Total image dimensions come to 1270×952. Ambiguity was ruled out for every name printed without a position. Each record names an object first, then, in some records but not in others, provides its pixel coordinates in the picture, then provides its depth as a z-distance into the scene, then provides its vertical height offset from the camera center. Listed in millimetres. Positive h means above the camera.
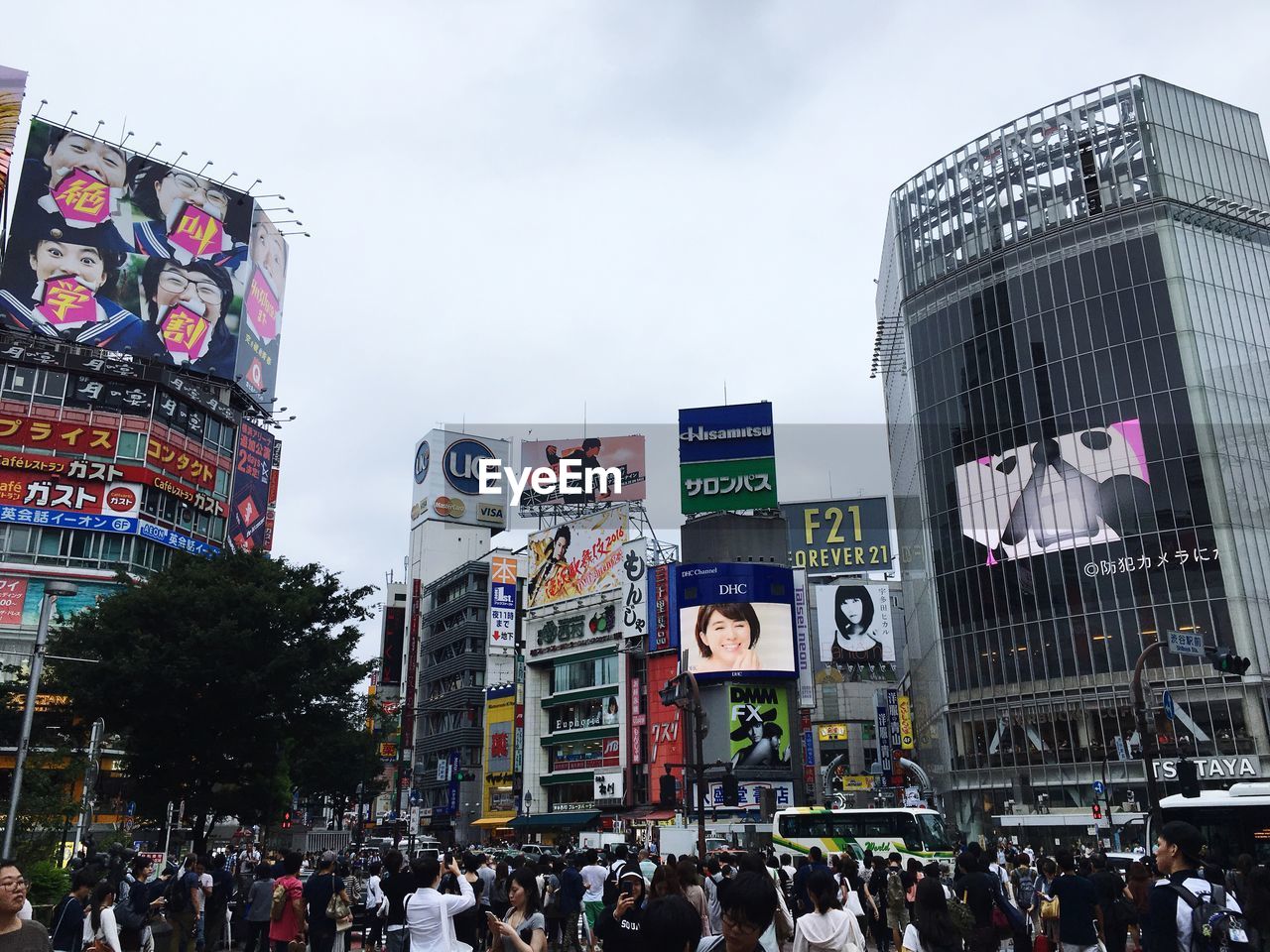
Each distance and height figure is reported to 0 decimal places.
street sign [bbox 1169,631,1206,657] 24281 +3069
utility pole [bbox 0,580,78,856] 20938 +1692
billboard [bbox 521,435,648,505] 81750 +26162
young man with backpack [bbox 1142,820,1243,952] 6797 -786
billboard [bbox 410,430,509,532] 104750 +31226
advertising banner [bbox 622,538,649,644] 67000 +12733
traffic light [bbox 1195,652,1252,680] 23562 +2509
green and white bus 32344 -1733
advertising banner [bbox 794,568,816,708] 65562 +8502
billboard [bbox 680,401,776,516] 71500 +22557
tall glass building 54406 +19180
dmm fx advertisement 61688 +3300
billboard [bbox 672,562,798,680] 62656 +9957
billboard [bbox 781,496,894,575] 96688 +23341
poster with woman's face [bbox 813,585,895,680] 87062 +13126
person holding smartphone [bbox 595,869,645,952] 7215 -1067
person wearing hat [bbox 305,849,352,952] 14367 -1619
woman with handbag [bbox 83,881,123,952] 10680 -1438
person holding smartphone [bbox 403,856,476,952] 8984 -1113
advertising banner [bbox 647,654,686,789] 62156 +3483
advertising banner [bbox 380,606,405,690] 98938 +14005
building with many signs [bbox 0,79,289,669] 55375 +25371
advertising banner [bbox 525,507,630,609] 70188 +16012
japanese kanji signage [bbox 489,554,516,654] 80438 +14349
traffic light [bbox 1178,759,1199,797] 20484 -143
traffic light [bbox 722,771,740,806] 23594 -199
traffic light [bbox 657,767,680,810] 21969 -203
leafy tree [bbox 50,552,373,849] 31516 +3564
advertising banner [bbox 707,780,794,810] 59750 -800
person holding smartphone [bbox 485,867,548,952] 9273 -1293
